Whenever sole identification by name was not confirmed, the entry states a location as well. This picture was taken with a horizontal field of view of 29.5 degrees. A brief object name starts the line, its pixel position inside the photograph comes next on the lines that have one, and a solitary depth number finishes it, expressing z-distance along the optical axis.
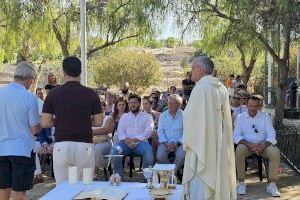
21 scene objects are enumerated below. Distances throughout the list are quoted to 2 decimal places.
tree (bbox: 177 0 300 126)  10.09
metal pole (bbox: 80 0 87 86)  11.07
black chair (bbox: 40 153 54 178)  9.35
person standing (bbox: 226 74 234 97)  21.24
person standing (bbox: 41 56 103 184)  5.28
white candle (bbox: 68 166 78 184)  5.20
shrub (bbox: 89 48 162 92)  28.08
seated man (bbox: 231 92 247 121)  9.48
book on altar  4.57
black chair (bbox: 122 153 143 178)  8.60
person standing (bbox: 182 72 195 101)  12.82
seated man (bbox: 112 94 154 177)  8.42
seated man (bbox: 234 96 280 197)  7.93
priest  5.14
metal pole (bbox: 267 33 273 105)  18.89
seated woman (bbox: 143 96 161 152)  8.97
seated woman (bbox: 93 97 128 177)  6.62
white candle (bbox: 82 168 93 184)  5.20
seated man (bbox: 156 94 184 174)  8.24
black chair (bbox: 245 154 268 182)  8.28
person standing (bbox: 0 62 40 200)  5.52
